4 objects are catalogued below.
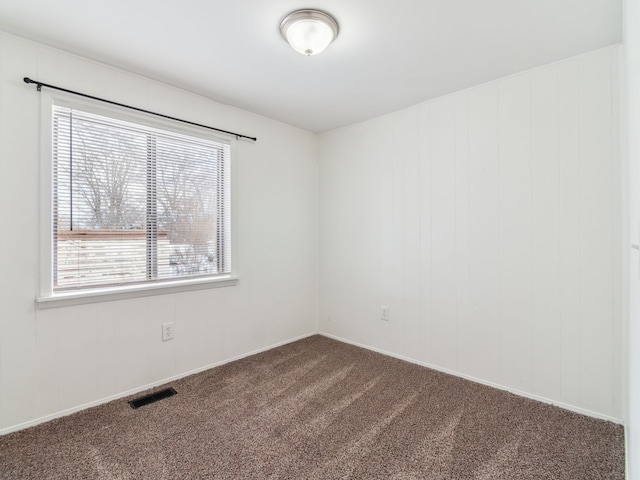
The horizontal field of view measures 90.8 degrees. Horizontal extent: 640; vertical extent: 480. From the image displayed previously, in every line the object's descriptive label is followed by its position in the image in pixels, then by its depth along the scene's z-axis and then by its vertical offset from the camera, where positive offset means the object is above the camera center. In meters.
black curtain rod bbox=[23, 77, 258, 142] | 1.91 +0.96
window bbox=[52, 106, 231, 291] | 2.05 +0.28
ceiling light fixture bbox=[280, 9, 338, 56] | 1.68 +1.17
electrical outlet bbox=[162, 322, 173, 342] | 2.45 -0.71
